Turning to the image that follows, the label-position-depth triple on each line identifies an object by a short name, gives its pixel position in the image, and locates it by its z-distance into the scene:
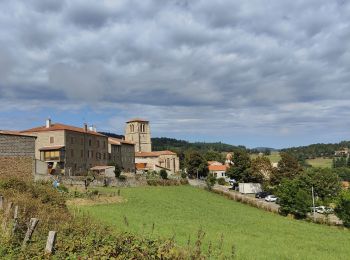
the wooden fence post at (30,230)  10.62
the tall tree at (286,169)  90.50
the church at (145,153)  138.96
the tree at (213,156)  180.88
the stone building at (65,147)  79.31
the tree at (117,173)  73.86
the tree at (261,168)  94.56
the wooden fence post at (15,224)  11.76
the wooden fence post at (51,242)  9.31
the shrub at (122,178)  69.94
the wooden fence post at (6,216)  12.25
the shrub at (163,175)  86.44
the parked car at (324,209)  49.43
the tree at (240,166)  93.74
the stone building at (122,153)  103.44
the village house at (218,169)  153.50
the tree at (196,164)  117.38
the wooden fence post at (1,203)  16.34
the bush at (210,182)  82.06
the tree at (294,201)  50.22
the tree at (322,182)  67.56
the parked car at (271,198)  73.05
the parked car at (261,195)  79.04
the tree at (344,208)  43.78
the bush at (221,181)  114.41
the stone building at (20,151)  45.59
